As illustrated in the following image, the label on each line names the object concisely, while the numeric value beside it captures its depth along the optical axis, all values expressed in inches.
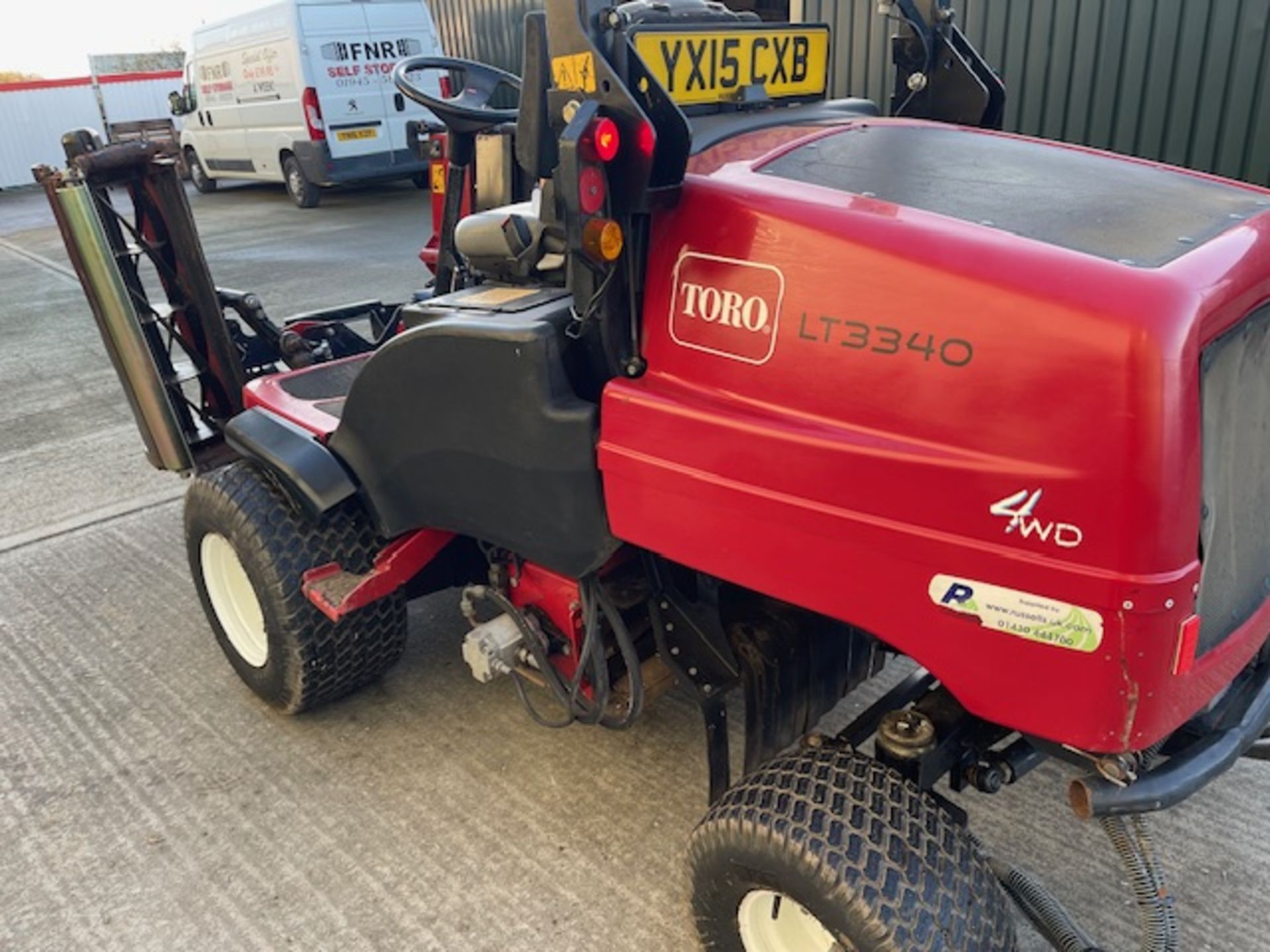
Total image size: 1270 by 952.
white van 468.4
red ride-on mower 55.0
